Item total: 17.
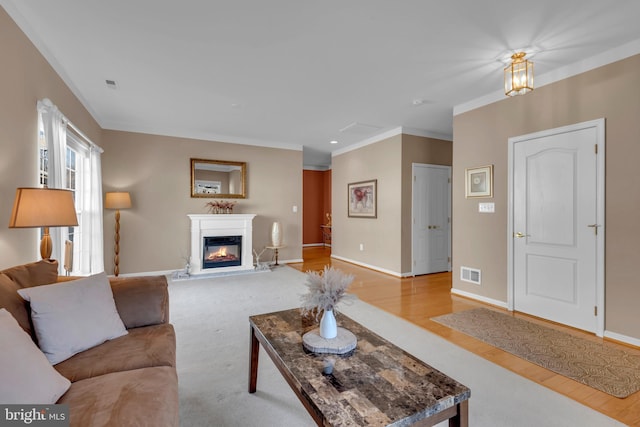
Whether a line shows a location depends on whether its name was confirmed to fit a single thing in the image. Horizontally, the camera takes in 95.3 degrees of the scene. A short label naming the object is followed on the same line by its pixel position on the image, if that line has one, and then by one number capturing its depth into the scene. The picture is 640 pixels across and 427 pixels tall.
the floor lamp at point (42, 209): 1.80
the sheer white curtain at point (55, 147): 2.48
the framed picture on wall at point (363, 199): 5.67
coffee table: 1.00
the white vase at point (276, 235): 5.86
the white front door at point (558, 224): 2.73
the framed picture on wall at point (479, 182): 3.59
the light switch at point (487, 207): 3.56
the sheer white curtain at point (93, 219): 4.03
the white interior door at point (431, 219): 5.16
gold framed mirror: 5.46
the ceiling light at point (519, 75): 2.58
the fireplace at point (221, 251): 5.22
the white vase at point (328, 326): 1.48
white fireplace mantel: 5.10
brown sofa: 1.03
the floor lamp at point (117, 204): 4.55
